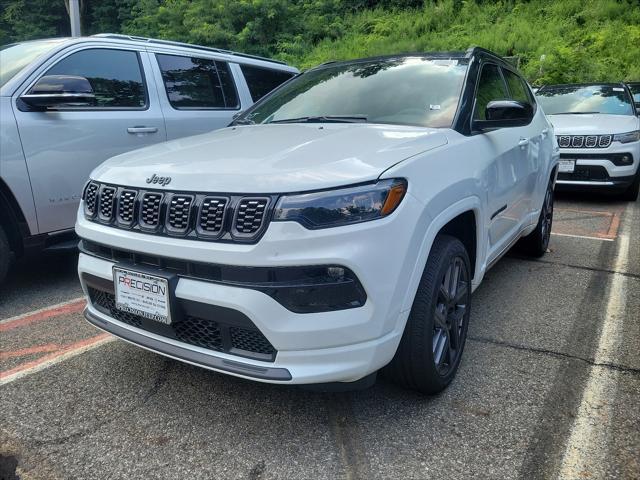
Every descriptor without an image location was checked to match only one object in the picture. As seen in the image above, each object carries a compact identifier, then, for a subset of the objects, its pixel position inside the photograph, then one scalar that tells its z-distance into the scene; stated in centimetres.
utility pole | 899
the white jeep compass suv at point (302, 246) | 198
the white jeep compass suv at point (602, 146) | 742
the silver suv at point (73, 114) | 369
